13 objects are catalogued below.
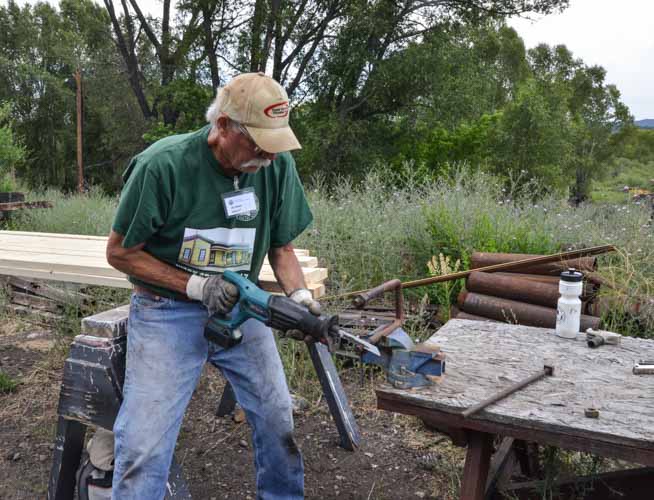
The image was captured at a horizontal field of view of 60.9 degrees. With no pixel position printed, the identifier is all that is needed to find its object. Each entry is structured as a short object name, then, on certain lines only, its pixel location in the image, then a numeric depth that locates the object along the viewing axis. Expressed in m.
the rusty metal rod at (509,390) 1.71
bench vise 1.89
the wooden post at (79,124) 19.86
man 1.96
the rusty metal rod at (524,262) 3.59
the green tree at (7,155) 13.15
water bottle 2.39
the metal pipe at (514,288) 3.66
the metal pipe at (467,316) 3.87
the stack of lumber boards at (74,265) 2.94
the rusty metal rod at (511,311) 3.56
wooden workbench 1.60
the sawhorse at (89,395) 2.26
